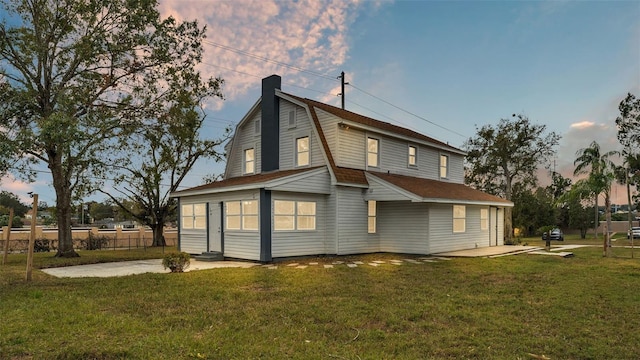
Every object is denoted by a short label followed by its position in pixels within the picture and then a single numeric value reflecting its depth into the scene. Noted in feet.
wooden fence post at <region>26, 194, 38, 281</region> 33.36
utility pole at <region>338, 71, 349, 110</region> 90.53
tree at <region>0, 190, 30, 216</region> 233.55
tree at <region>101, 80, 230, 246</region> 86.53
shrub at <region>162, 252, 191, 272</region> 38.75
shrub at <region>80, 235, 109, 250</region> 89.66
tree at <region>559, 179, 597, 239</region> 146.61
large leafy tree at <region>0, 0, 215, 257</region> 54.90
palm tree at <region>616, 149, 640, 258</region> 119.03
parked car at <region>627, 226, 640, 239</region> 126.20
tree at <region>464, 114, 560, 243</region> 105.81
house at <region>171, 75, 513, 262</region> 49.37
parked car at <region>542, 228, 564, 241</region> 122.42
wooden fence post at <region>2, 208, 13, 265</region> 45.59
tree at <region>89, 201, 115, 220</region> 285.47
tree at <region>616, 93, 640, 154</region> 120.16
